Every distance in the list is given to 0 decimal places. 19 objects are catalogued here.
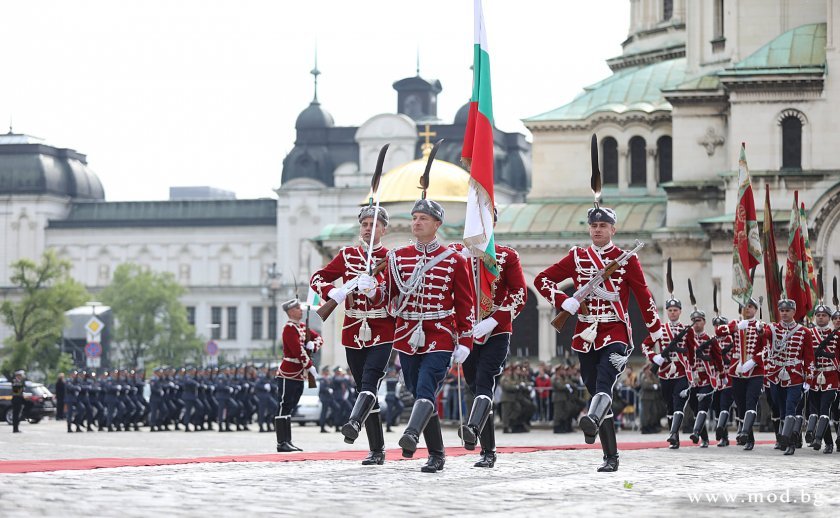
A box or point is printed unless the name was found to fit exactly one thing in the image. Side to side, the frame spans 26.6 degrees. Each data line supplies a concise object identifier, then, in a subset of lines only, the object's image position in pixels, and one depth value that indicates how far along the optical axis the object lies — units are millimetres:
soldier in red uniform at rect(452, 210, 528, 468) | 14695
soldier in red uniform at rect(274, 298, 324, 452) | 19609
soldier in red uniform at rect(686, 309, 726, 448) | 23047
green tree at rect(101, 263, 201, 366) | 112062
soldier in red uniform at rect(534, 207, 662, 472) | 14750
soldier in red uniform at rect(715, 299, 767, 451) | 21547
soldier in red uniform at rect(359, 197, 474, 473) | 14180
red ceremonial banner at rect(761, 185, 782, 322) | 28028
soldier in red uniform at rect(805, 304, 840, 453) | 21312
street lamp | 65869
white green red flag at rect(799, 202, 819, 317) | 29544
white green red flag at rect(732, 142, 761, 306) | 26941
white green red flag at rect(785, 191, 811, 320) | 27906
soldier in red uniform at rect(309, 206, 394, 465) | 14492
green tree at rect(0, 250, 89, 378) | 99125
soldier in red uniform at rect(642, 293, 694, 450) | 23125
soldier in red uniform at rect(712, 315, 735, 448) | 22641
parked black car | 50438
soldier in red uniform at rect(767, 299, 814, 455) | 21188
